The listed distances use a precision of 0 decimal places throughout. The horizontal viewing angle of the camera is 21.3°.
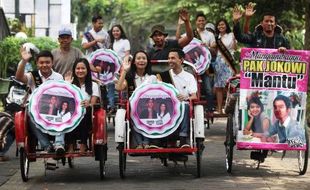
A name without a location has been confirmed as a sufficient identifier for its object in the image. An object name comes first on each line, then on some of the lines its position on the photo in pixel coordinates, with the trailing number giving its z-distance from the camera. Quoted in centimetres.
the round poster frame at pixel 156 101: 983
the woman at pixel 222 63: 1464
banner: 1018
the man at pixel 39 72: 1018
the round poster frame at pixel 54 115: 975
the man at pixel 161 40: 1191
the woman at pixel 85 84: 1002
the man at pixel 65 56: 1138
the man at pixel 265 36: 1069
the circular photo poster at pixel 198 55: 1417
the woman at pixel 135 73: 1038
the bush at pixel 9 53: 1919
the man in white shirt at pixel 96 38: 1521
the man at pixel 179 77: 1043
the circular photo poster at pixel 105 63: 1459
